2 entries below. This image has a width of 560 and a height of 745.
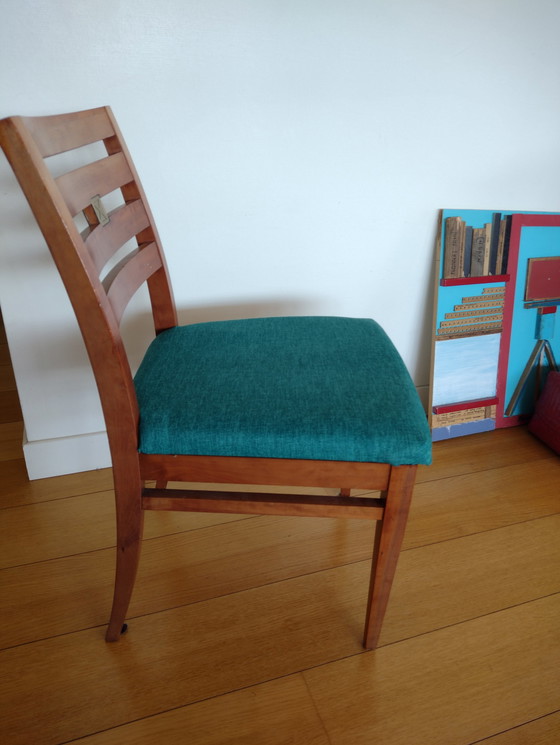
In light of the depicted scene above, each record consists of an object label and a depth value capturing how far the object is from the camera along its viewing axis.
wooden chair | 0.67
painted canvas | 1.39
